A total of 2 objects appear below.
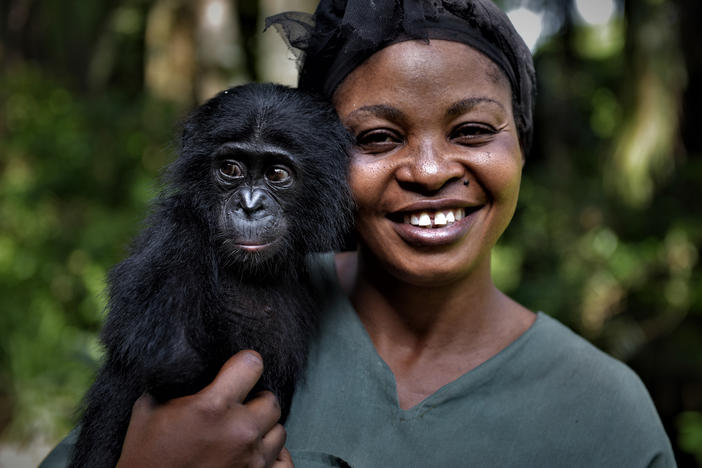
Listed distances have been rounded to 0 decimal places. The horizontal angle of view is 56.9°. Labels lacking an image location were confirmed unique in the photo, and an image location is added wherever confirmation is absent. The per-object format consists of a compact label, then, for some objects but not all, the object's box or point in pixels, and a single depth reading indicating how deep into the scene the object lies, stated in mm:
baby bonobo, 455
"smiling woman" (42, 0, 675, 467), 408
